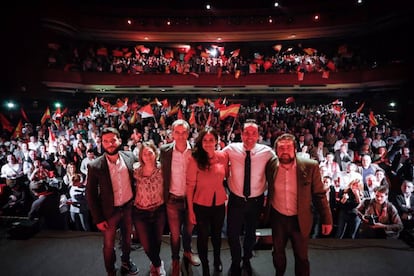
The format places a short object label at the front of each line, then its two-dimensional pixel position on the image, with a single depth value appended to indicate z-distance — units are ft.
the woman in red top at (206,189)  8.82
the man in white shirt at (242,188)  9.30
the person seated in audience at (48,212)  13.64
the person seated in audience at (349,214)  12.91
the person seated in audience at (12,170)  18.41
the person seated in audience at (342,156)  20.12
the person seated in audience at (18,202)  14.75
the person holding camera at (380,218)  12.24
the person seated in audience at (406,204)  13.04
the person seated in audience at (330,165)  16.98
